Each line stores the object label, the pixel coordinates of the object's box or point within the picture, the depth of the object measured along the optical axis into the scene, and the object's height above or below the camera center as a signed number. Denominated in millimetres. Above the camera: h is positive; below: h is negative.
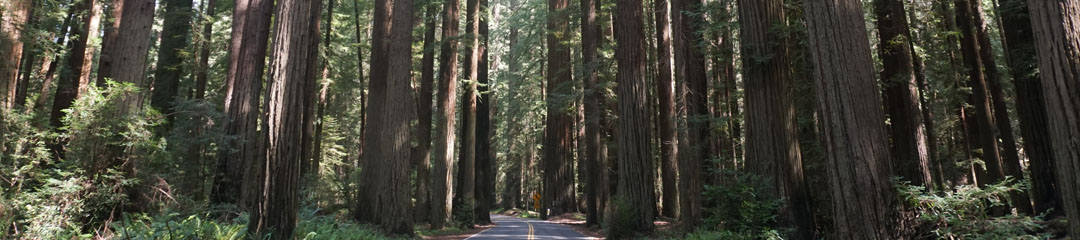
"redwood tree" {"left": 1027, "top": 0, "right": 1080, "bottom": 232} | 4625 +1000
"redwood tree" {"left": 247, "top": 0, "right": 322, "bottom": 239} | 7340 +1070
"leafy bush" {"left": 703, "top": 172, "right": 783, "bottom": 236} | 8641 -108
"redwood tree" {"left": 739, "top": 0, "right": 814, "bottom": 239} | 9109 +1504
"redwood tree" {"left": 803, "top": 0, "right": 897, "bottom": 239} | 6824 +980
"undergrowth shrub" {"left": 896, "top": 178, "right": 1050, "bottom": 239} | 6379 -203
